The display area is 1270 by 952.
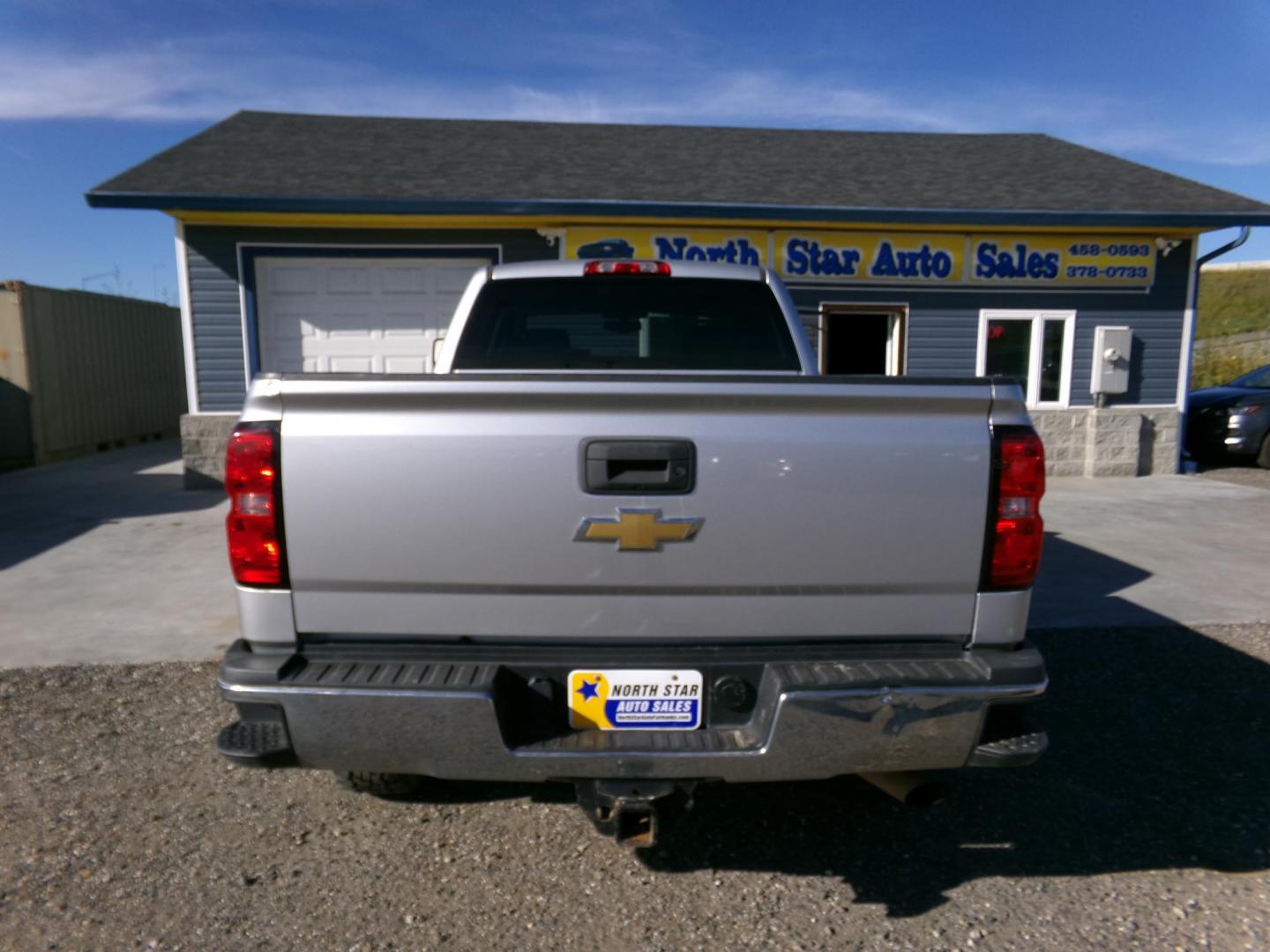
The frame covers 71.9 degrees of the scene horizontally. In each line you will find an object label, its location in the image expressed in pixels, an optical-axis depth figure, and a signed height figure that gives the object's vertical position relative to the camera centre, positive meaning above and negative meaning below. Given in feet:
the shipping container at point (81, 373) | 40.34 -0.65
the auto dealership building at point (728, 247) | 34.83 +4.70
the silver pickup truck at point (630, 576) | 7.63 -1.93
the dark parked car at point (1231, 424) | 41.37 -3.02
